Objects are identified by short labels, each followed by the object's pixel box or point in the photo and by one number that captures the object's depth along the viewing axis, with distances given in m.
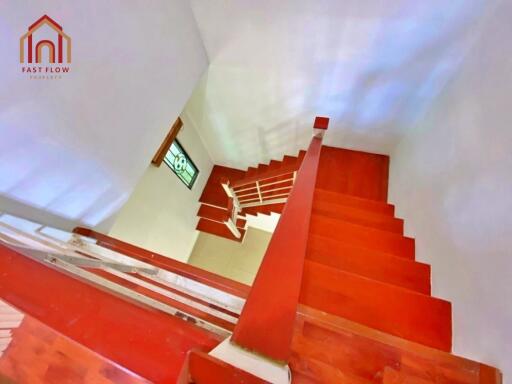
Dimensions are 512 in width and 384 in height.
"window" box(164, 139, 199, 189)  3.32
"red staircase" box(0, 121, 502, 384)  0.33
